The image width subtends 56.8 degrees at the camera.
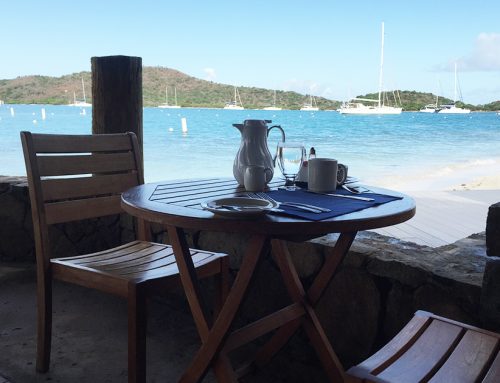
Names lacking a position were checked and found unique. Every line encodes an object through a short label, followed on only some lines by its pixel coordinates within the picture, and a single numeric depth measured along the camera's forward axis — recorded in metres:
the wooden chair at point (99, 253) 1.51
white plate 1.08
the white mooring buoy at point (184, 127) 25.23
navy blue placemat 1.13
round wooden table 1.07
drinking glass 1.64
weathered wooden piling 2.61
